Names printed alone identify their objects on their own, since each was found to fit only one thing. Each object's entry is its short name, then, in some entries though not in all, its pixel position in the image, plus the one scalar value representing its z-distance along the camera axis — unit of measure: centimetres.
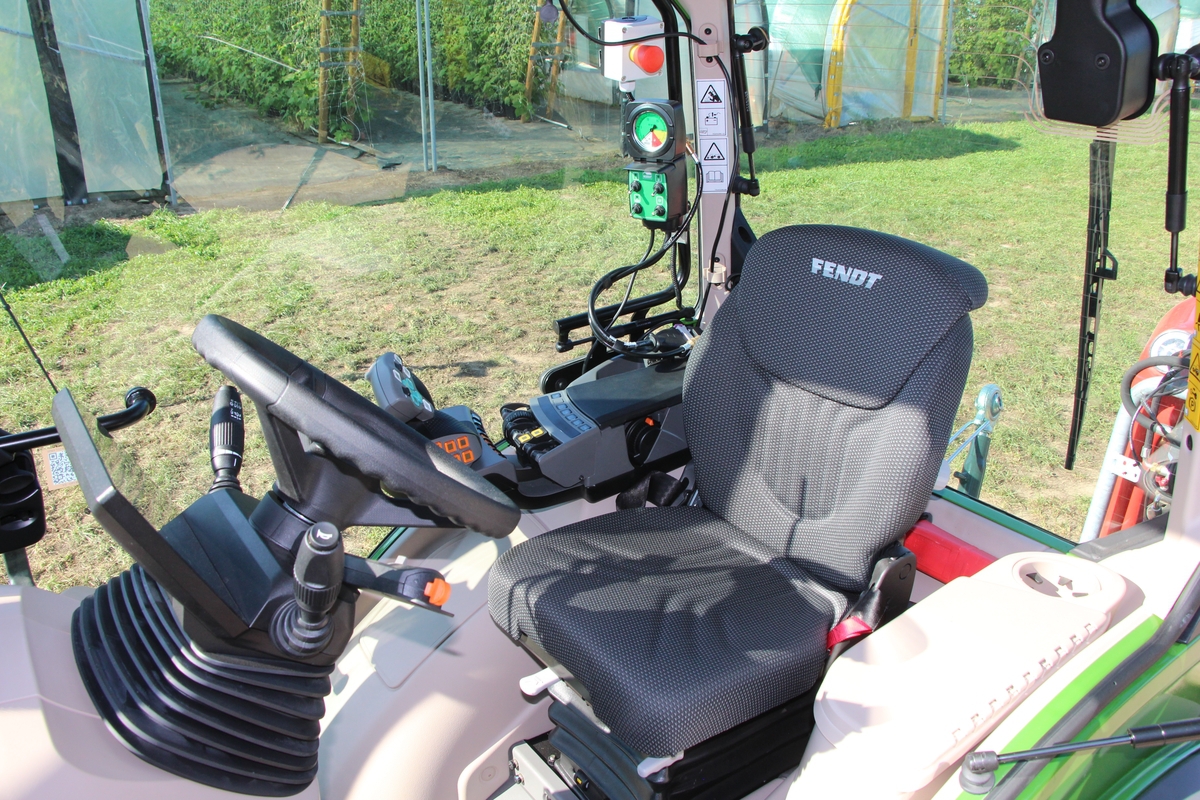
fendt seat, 134
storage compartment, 115
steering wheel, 102
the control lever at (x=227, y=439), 132
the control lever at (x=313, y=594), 99
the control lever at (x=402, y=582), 104
